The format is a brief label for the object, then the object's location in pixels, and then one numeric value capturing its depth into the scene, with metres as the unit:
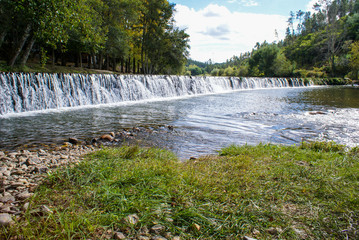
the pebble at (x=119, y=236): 1.86
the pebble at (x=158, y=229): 2.01
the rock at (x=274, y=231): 2.03
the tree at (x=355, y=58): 40.59
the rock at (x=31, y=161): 3.90
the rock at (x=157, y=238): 1.90
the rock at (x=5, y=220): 1.93
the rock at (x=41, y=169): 3.47
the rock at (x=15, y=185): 2.83
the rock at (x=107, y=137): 6.48
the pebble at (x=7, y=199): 2.41
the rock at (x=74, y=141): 6.15
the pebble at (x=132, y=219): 2.06
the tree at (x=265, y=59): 64.06
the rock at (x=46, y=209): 2.09
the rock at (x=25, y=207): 2.22
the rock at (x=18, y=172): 3.38
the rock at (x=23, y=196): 2.51
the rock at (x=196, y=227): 2.02
